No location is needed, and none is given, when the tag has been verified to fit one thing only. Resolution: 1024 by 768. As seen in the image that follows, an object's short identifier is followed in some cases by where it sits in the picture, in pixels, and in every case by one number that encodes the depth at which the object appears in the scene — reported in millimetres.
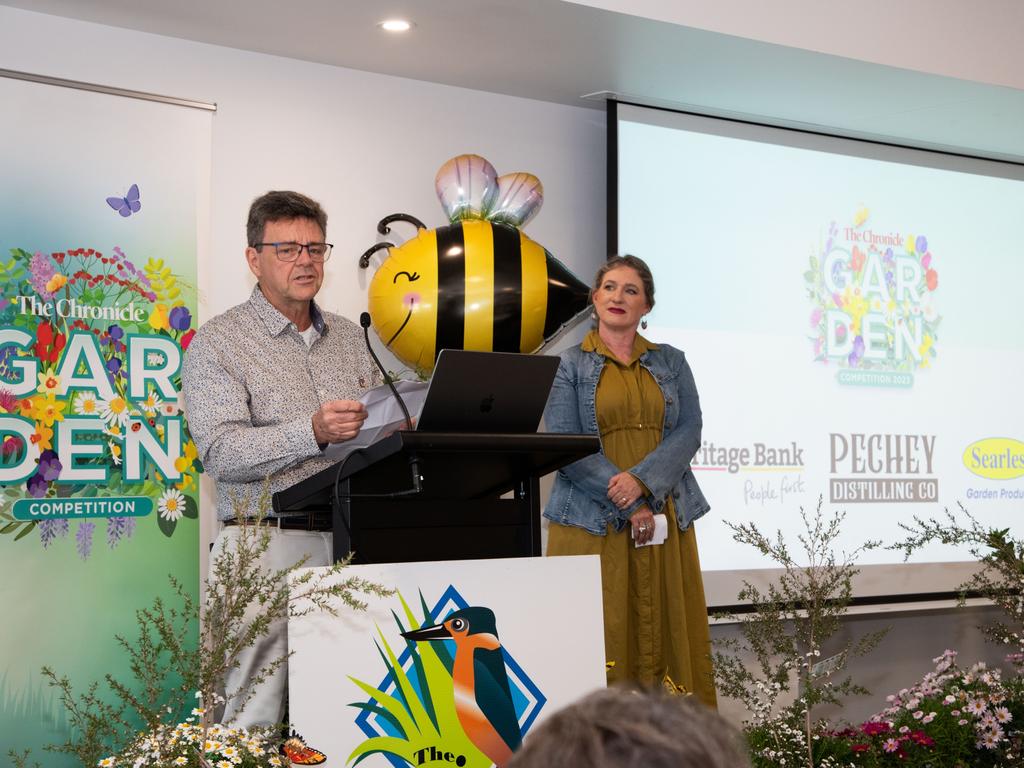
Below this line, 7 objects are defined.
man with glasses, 2438
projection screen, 4465
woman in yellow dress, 3312
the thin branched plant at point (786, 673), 2623
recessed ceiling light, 3594
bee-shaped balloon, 3463
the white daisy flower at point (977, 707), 2805
